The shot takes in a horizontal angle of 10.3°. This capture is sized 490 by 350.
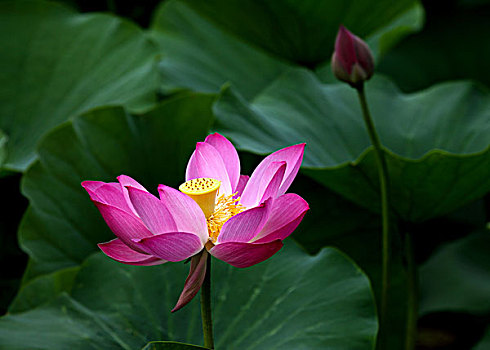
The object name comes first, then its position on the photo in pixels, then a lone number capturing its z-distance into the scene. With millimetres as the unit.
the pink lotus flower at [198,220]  2482
